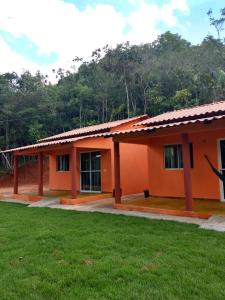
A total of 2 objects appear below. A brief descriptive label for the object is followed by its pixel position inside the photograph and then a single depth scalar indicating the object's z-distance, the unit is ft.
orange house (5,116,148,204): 34.35
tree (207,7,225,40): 85.34
